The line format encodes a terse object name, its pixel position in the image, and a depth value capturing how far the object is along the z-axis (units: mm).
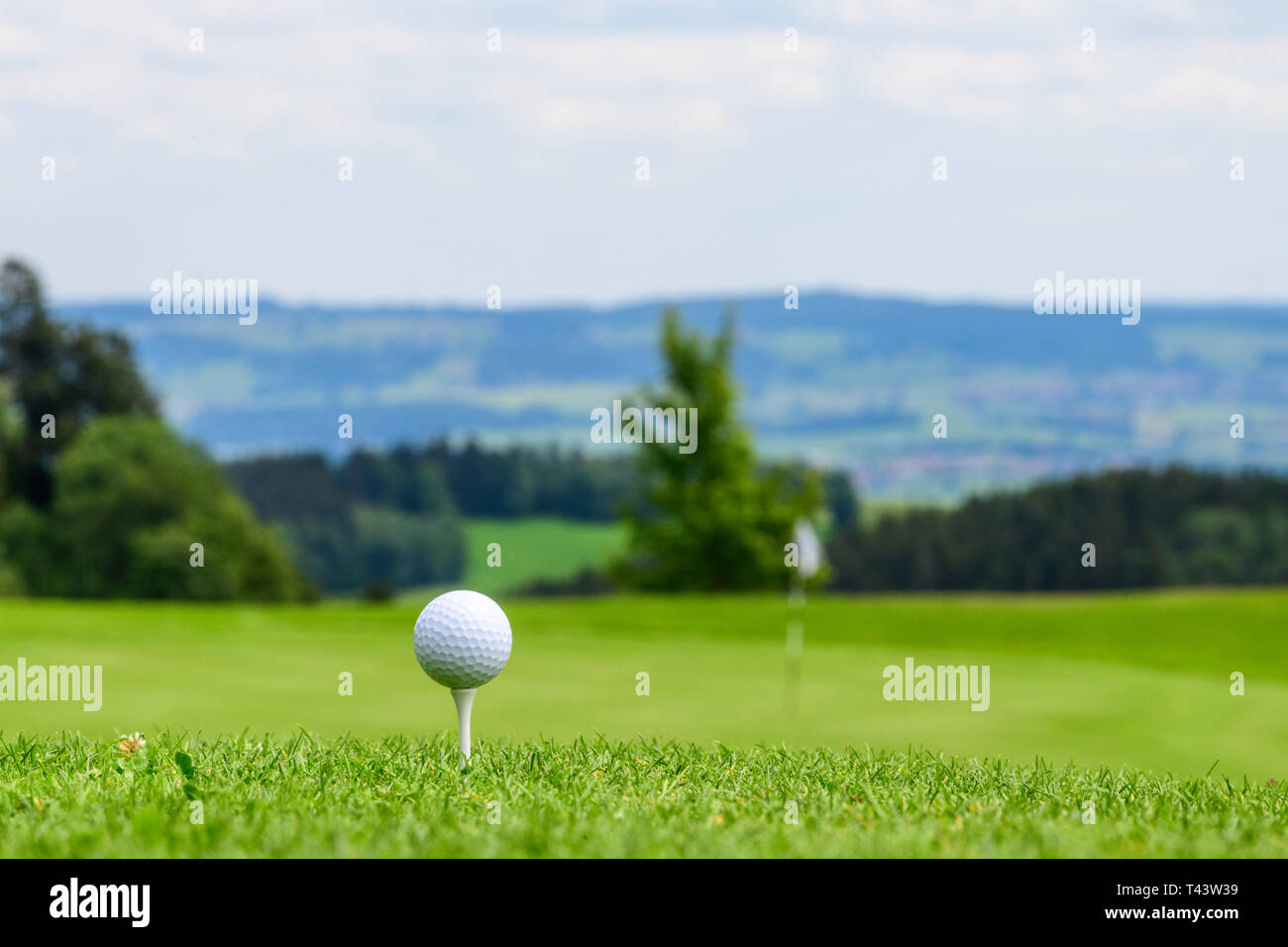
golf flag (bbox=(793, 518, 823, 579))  15852
